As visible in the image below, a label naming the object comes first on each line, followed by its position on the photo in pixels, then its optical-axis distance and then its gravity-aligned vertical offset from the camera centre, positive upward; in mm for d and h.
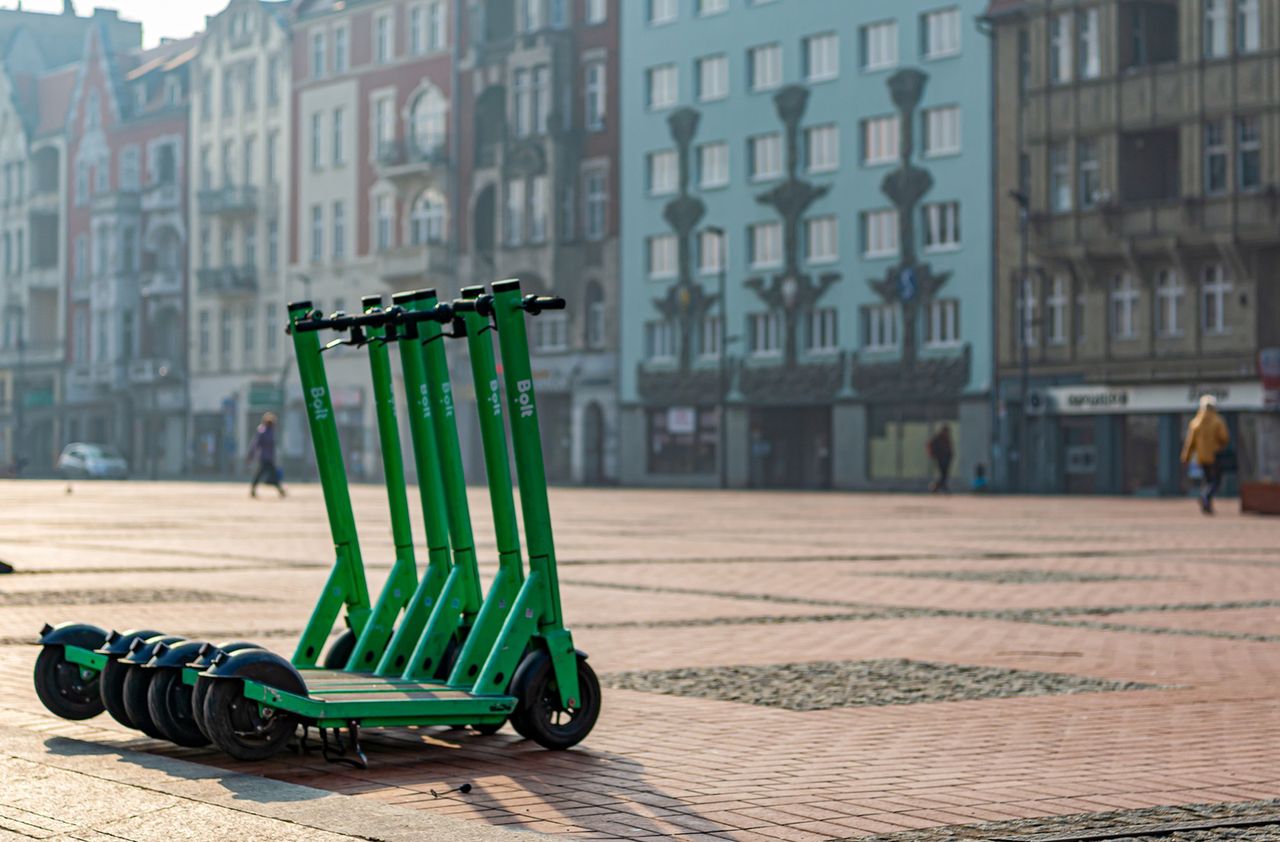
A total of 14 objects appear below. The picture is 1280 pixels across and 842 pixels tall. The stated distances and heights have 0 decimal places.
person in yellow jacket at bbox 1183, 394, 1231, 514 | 33469 +383
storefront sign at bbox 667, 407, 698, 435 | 69062 +1347
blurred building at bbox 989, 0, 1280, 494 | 52156 +5841
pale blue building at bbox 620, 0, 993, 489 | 60719 +6715
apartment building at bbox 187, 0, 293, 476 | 87438 +9992
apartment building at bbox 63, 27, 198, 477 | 94000 +9209
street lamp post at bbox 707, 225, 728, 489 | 66500 +2997
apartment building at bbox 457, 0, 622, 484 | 72312 +9268
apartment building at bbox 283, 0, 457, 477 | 78312 +11272
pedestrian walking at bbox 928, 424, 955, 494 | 54562 +222
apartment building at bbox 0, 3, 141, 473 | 102312 +10078
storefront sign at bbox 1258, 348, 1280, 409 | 48281 +1993
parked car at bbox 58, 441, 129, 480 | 80375 -48
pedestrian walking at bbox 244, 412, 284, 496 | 44156 +219
